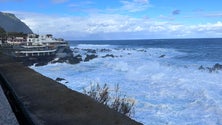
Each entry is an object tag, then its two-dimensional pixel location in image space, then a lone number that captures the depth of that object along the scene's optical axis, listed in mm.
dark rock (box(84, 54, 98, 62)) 28762
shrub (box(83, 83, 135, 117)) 4947
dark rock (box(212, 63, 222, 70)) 21450
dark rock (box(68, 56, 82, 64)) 25923
